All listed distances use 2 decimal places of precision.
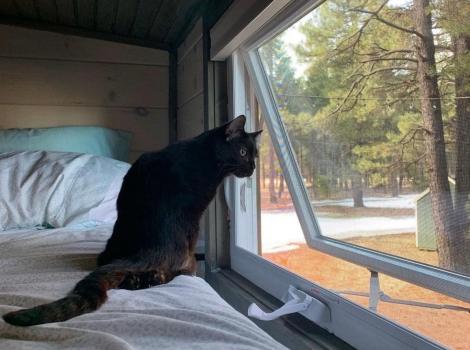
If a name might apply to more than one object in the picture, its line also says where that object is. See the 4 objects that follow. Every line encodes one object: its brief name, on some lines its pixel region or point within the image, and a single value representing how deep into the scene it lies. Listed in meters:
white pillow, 1.50
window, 0.66
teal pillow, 1.83
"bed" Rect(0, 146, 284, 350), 0.58
